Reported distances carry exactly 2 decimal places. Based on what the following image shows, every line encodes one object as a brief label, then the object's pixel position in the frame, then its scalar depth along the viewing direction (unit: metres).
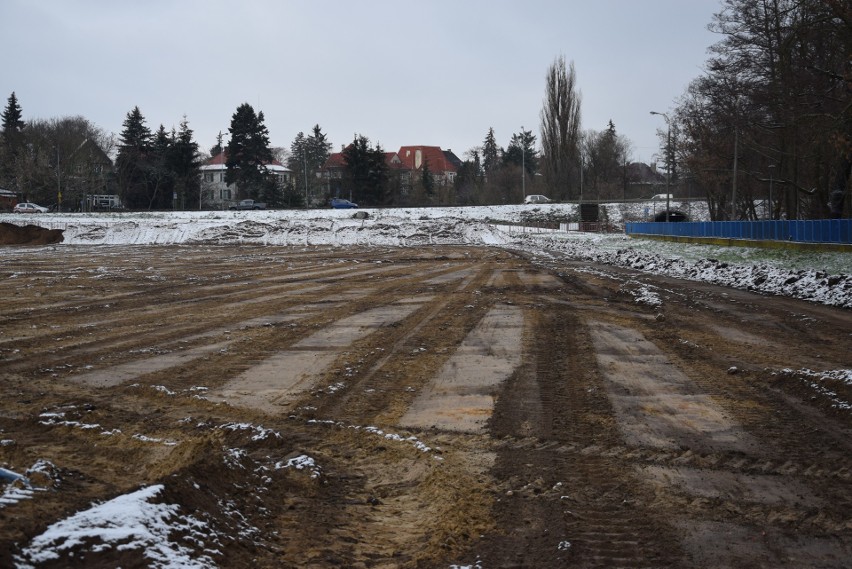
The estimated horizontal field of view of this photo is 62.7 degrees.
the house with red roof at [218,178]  103.91
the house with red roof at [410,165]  107.25
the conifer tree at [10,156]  82.00
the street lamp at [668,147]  52.24
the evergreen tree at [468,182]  100.75
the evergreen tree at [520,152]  127.19
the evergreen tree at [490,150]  130.38
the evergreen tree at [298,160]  109.93
